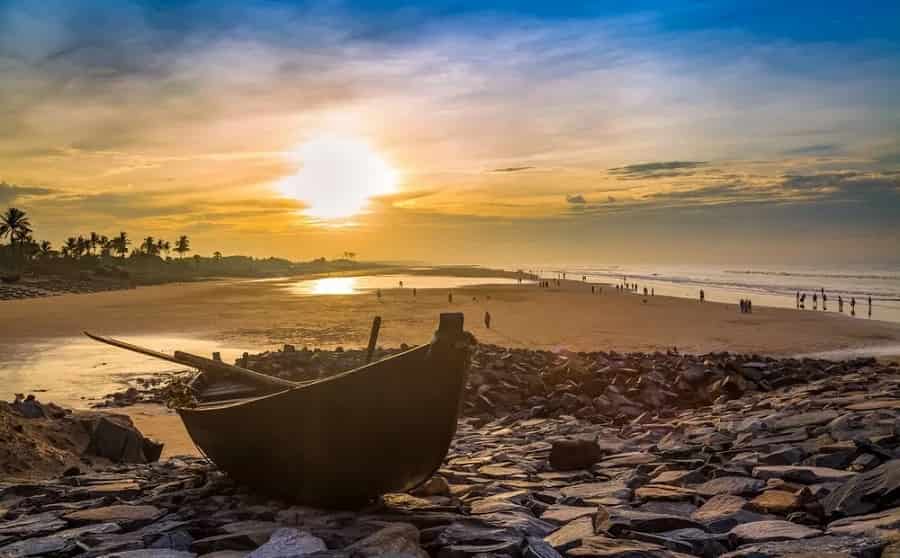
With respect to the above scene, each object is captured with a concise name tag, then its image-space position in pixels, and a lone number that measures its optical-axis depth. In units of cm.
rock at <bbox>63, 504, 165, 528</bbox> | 578
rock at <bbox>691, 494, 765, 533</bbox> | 501
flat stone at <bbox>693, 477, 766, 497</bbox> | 573
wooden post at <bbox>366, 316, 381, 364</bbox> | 825
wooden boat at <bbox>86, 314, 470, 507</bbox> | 534
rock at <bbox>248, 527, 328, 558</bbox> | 457
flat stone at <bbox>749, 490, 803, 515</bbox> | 517
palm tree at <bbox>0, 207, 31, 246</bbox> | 9756
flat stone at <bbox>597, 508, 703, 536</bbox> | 507
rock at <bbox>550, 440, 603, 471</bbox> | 765
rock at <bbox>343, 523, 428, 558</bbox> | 465
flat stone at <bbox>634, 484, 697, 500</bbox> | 585
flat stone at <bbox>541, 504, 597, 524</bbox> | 561
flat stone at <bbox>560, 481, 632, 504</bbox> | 605
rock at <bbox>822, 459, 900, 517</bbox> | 473
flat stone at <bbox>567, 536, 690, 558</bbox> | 441
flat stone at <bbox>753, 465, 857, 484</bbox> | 563
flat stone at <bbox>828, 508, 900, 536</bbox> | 422
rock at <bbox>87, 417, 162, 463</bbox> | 977
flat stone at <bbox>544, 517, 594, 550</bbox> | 484
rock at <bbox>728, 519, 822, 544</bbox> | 454
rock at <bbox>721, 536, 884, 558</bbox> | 397
